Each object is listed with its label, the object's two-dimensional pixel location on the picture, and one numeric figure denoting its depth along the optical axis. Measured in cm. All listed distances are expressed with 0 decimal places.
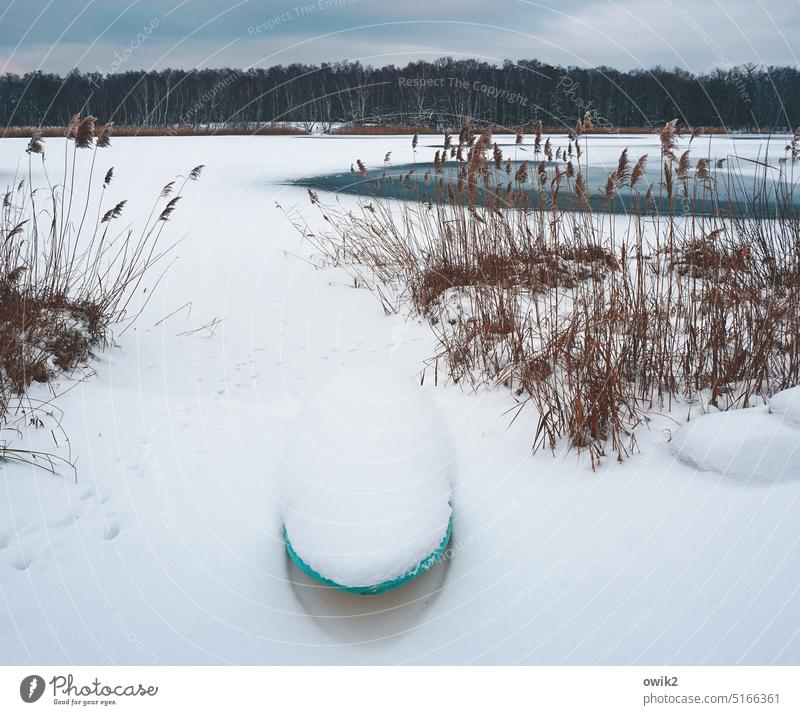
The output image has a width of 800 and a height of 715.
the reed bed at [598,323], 253
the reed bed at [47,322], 273
